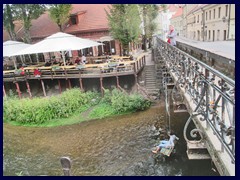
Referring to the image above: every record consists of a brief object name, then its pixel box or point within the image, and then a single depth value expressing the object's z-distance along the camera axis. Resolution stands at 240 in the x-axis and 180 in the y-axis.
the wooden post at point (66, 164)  2.42
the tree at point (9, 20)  14.61
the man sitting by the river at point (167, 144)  7.07
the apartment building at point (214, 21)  14.12
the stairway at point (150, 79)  11.94
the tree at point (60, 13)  13.22
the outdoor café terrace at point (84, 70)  11.47
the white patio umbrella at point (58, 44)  10.81
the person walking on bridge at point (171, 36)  9.25
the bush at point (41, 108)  10.76
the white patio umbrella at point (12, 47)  12.25
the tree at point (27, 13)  13.47
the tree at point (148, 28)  15.05
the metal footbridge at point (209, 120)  2.27
